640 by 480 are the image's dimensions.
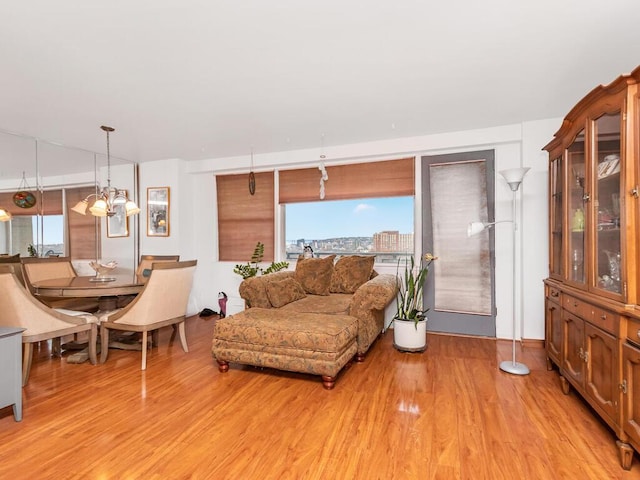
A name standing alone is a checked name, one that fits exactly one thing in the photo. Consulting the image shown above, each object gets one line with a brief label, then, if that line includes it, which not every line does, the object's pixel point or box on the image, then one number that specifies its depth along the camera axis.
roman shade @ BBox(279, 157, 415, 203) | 4.27
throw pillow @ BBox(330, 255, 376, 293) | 3.91
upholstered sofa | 2.61
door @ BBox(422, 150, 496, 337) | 3.92
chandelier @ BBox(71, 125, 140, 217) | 3.46
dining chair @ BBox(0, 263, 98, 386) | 2.53
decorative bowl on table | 3.54
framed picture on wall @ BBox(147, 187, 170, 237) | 5.07
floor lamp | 2.85
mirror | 4.23
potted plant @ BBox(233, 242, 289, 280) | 4.59
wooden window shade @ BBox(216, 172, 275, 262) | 4.98
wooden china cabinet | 1.70
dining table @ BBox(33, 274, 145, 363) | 2.98
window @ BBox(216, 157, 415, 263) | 4.36
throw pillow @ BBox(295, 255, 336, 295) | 3.94
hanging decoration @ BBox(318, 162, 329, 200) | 4.37
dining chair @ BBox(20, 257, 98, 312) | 3.76
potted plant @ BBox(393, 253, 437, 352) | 3.38
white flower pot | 3.38
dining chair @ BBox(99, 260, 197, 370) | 2.97
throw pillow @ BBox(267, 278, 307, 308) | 3.41
